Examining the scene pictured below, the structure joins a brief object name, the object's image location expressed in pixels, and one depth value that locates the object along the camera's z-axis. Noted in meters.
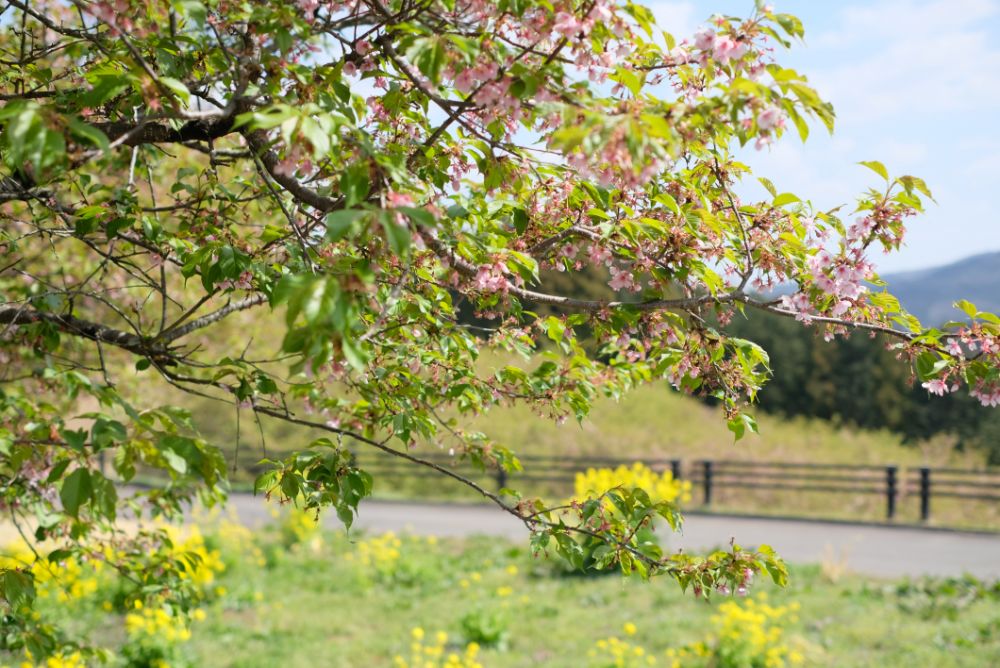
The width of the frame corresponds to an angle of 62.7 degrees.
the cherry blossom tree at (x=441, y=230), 1.82
